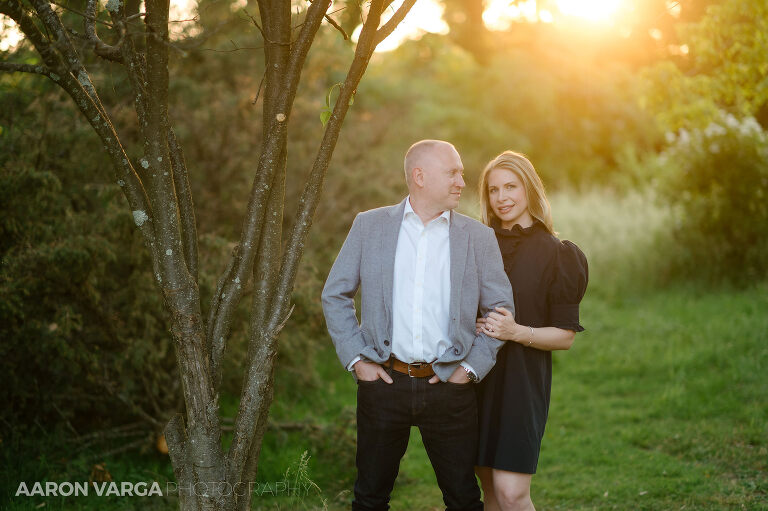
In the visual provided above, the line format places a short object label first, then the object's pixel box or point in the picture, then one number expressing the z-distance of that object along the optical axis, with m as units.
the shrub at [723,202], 10.31
